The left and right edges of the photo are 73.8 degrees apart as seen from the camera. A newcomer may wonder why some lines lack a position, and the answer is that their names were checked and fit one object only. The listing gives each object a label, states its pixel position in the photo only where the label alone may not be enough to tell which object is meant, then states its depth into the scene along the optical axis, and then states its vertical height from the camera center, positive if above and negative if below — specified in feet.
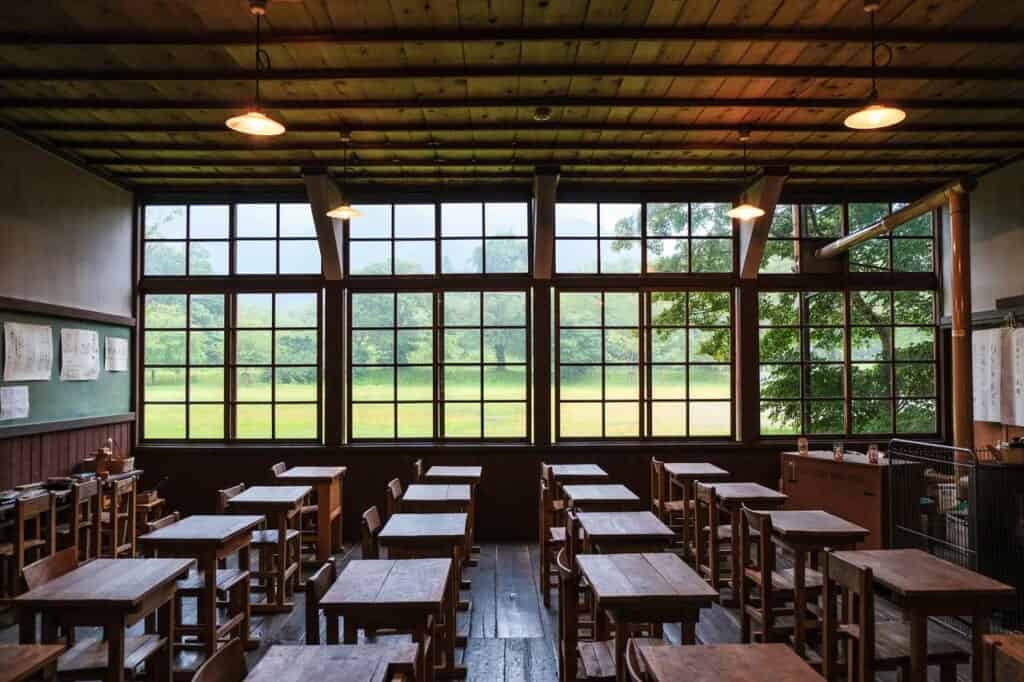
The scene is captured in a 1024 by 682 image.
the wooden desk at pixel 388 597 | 9.64 -3.34
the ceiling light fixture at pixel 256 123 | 14.25 +5.20
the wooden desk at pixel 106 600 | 10.00 -3.41
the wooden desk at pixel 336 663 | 7.34 -3.30
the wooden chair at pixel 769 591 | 13.97 -4.75
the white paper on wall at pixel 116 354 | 25.52 +0.60
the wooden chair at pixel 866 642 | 10.34 -4.57
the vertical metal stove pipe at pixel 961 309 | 23.04 +1.89
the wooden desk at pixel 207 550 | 13.62 -3.71
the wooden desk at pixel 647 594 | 9.80 -3.35
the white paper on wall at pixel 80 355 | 22.74 +0.53
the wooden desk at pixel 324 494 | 22.00 -4.20
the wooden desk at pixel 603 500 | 17.43 -3.40
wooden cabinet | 20.94 -4.13
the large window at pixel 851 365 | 27.73 -0.01
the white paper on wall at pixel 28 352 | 20.03 +0.57
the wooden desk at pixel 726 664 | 7.21 -3.28
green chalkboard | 21.09 -0.78
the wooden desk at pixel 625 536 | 13.64 -3.39
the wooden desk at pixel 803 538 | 13.38 -3.50
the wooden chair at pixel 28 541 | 16.69 -4.41
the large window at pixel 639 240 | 27.84 +5.18
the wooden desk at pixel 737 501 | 18.01 -3.60
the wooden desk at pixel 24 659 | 7.50 -3.35
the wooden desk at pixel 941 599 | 10.12 -3.50
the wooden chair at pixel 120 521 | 20.06 -4.78
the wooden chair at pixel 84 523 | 18.71 -4.40
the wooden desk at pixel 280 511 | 17.83 -3.78
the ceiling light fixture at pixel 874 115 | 14.29 +5.34
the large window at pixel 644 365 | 27.45 +0.07
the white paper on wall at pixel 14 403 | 19.74 -0.94
